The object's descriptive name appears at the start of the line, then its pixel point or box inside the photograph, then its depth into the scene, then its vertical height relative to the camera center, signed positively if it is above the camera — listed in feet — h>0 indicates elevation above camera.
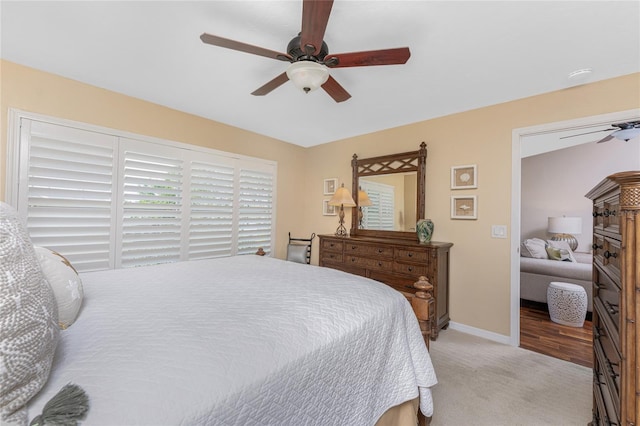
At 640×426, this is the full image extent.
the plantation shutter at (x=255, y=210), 12.54 +0.29
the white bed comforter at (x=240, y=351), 2.16 -1.37
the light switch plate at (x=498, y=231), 9.11 -0.31
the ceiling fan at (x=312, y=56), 4.74 +3.12
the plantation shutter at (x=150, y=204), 9.27 +0.33
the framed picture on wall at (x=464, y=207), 9.75 +0.52
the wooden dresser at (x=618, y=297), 2.97 -0.93
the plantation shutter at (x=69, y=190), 7.68 +0.62
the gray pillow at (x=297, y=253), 13.32 -1.80
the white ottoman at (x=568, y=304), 10.19 -3.07
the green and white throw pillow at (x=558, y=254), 13.12 -1.50
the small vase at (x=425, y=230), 10.03 -0.38
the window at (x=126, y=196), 7.82 +0.57
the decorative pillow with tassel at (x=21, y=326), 1.72 -0.85
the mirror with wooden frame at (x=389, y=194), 11.03 +1.12
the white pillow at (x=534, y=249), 13.64 -1.33
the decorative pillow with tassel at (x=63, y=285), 3.09 -0.93
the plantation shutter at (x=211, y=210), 10.98 +0.18
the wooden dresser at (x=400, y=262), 9.28 -1.65
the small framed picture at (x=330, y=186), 14.05 +1.69
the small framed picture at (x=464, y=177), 9.75 +1.64
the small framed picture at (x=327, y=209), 14.08 +0.45
